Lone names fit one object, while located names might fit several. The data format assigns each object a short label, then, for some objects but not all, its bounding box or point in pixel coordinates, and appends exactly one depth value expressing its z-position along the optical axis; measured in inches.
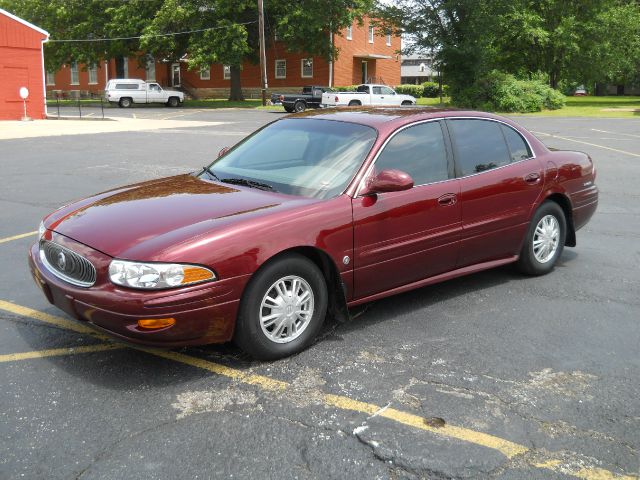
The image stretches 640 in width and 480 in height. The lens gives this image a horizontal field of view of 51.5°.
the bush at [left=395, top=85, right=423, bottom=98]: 2191.6
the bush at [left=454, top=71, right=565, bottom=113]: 1428.4
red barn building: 1213.7
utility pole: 1584.6
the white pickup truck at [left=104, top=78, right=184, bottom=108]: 1847.9
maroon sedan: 145.6
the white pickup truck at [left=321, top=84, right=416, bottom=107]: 1425.9
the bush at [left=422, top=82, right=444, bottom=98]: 2217.0
